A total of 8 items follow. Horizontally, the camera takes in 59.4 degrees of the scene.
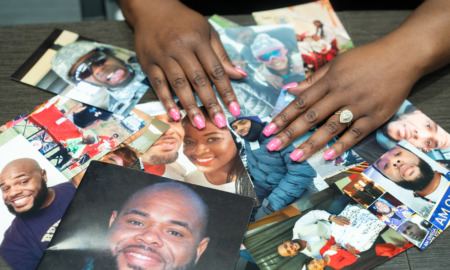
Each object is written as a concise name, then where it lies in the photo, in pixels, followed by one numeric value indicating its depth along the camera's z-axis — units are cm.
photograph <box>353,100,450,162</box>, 84
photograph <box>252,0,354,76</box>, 101
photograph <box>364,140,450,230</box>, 75
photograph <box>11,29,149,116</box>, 90
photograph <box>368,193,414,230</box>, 73
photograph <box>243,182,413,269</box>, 69
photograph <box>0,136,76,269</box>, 68
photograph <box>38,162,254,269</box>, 66
